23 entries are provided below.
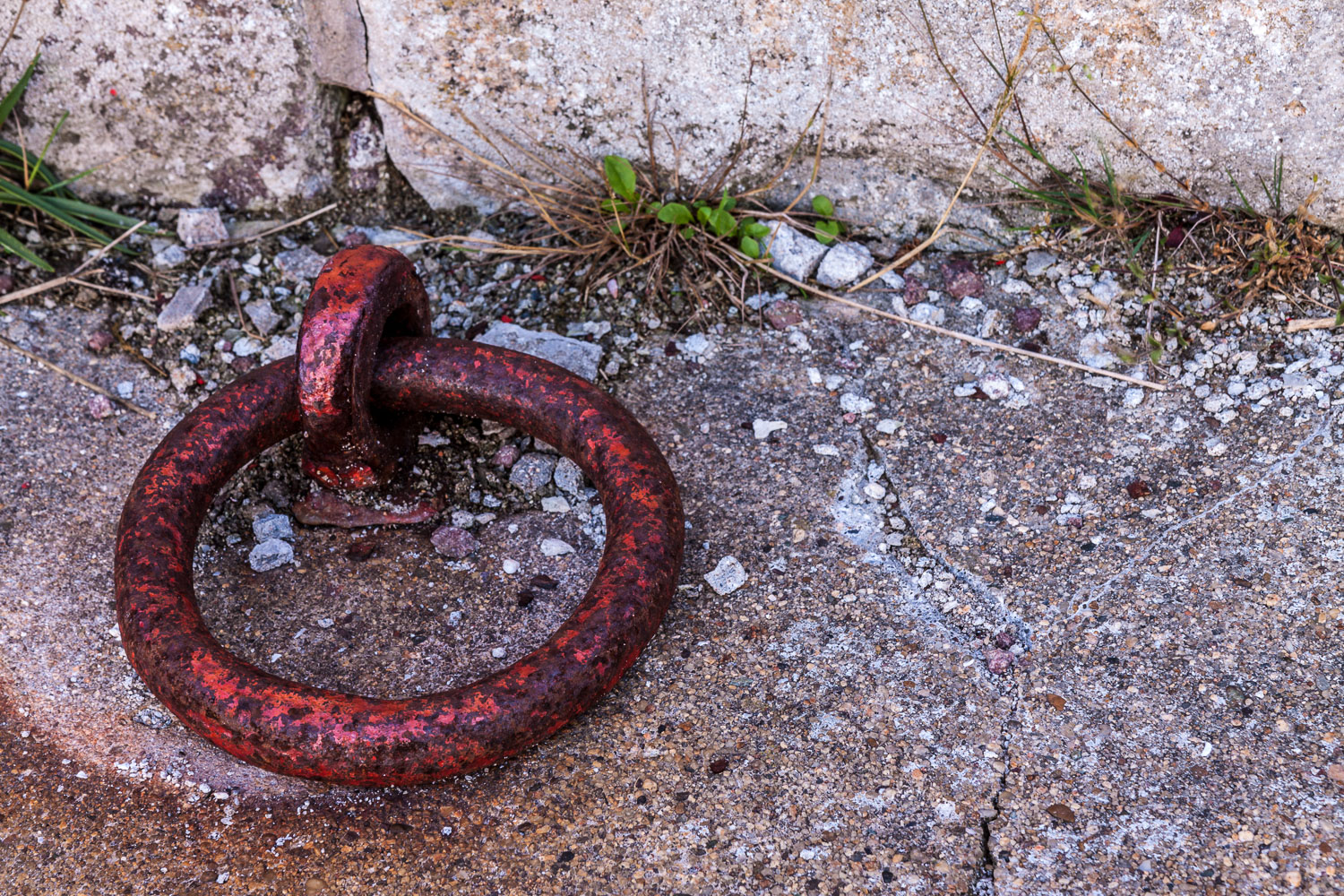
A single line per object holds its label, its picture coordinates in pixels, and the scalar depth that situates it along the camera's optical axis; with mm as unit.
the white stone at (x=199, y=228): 2604
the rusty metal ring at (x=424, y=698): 1561
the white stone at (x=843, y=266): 2551
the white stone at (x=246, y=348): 2461
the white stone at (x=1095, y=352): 2322
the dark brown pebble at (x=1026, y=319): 2420
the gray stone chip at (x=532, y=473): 2238
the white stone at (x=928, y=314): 2479
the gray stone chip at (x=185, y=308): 2486
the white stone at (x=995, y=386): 2309
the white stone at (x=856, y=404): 2318
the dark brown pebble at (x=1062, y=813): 1618
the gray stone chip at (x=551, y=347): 2400
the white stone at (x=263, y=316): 2502
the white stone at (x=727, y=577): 2012
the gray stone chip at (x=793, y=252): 2564
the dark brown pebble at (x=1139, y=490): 2074
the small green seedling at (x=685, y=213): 2490
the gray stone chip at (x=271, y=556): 2102
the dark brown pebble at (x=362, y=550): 2115
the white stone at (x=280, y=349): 2461
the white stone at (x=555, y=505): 2203
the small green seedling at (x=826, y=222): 2568
